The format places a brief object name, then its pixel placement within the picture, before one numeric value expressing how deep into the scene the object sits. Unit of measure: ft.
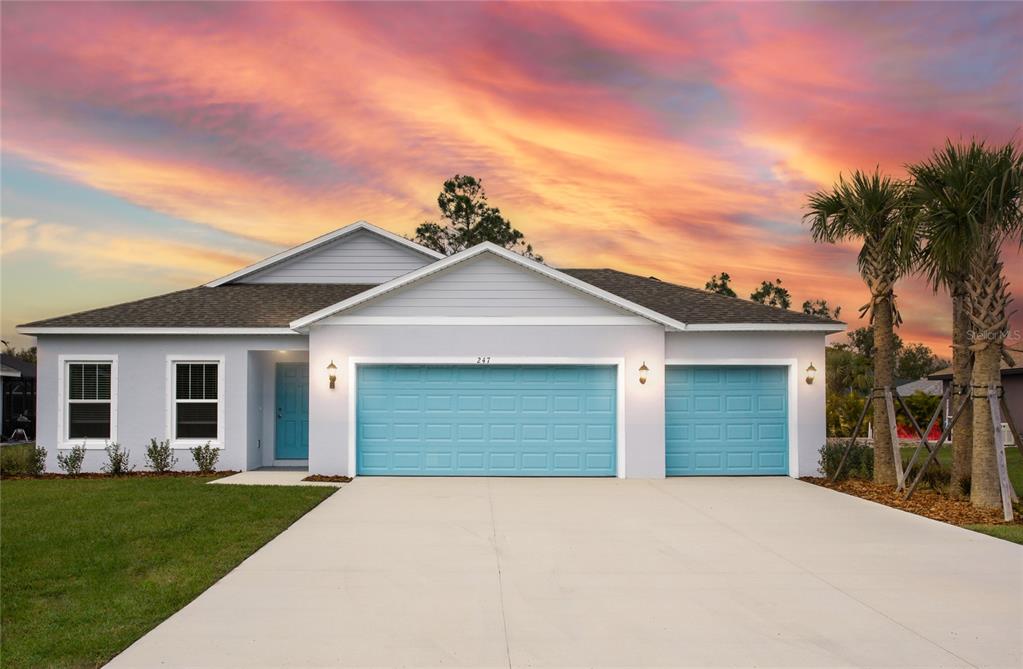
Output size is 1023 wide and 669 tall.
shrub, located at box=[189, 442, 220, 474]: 50.90
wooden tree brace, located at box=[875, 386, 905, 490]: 43.47
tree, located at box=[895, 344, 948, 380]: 236.84
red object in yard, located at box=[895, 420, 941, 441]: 97.23
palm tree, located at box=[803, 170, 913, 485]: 45.52
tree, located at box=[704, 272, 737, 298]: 175.26
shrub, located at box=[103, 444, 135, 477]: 50.93
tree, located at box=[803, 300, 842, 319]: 210.38
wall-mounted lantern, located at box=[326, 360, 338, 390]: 48.91
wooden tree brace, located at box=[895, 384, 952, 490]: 39.79
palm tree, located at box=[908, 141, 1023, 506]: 37.55
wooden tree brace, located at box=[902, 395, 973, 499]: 39.65
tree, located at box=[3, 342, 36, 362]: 211.20
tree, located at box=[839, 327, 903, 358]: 173.23
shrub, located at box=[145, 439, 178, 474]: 50.93
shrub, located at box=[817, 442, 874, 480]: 48.96
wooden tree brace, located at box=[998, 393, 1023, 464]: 37.90
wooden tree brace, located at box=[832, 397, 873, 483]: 46.90
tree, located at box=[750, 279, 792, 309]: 188.48
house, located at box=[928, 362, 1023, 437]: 99.35
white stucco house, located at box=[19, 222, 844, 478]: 49.24
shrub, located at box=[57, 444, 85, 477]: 51.11
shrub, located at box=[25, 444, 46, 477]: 51.01
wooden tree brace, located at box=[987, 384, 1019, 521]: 35.32
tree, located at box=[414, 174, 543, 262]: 123.65
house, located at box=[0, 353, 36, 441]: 91.20
